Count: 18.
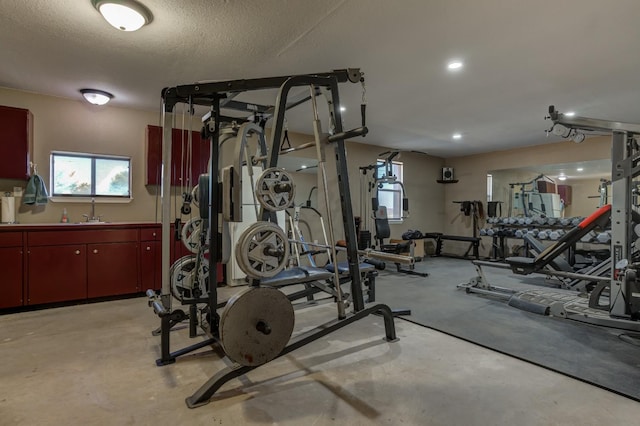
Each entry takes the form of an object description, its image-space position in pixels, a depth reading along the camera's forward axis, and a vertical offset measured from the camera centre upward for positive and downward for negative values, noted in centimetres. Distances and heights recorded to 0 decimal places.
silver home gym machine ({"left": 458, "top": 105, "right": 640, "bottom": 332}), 283 -29
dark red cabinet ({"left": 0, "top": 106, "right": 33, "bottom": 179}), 385 +82
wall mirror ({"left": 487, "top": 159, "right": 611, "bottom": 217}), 760 +53
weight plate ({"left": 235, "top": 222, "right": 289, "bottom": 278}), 211 -25
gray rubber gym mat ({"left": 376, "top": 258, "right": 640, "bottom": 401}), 231 -111
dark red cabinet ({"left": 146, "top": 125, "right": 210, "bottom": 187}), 478 +78
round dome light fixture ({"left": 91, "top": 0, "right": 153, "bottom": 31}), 233 +145
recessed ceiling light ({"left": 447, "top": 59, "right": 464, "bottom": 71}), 335 +151
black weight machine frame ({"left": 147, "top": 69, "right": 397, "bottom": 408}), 230 +17
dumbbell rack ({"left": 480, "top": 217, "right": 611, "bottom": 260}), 612 -37
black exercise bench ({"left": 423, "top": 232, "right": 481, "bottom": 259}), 771 -70
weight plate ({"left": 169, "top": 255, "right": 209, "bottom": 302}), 291 -60
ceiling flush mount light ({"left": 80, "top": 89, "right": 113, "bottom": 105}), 405 +144
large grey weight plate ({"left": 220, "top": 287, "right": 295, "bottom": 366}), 196 -69
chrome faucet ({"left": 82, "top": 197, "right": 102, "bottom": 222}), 449 -4
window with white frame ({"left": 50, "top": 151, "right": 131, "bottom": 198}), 440 +51
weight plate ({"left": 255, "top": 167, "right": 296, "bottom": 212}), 221 +15
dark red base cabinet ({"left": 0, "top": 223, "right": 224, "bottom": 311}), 363 -59
